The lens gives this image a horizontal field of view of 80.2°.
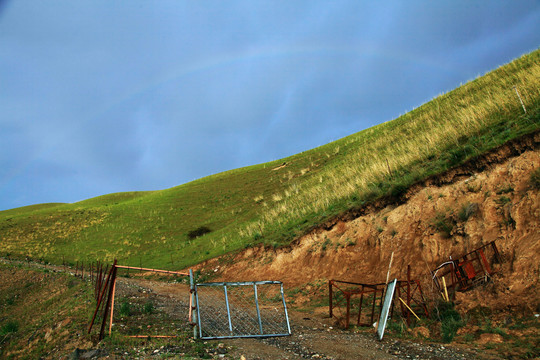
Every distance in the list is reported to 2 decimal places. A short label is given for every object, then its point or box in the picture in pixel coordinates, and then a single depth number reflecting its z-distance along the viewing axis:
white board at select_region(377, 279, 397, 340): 8.79
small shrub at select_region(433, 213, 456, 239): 11.38
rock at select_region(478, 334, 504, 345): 7.29
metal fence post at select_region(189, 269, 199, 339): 9.09
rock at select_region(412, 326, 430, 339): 8.51
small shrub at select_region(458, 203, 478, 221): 10.86
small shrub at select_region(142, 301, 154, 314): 12.66
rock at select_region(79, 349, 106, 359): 7.57
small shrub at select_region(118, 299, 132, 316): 11.64
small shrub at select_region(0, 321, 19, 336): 13.43
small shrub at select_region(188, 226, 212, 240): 34.62
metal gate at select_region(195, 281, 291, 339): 10.14
